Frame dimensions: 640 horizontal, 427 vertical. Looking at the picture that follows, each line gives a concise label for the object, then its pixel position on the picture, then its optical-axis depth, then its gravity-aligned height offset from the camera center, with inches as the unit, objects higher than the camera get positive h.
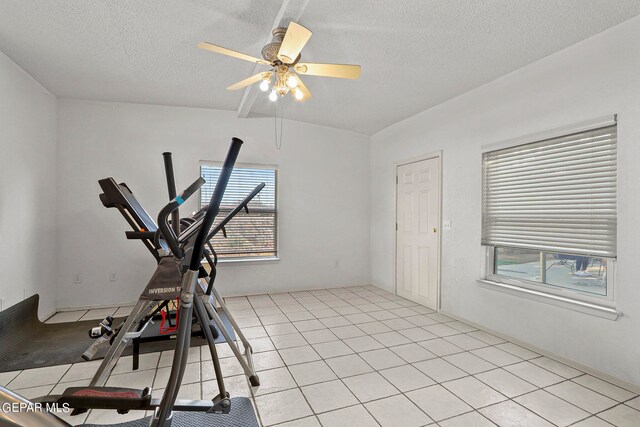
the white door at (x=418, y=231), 165.9 -8.6
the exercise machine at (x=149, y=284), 79.8 -18.8
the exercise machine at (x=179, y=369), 57.0 -29.3
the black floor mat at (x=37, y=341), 107.1 -49.7
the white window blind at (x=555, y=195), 98.7 +8.0
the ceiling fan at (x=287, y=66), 86.6 +45.8
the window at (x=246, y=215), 186.7 +0.3
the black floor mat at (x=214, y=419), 75.7 -50.9
